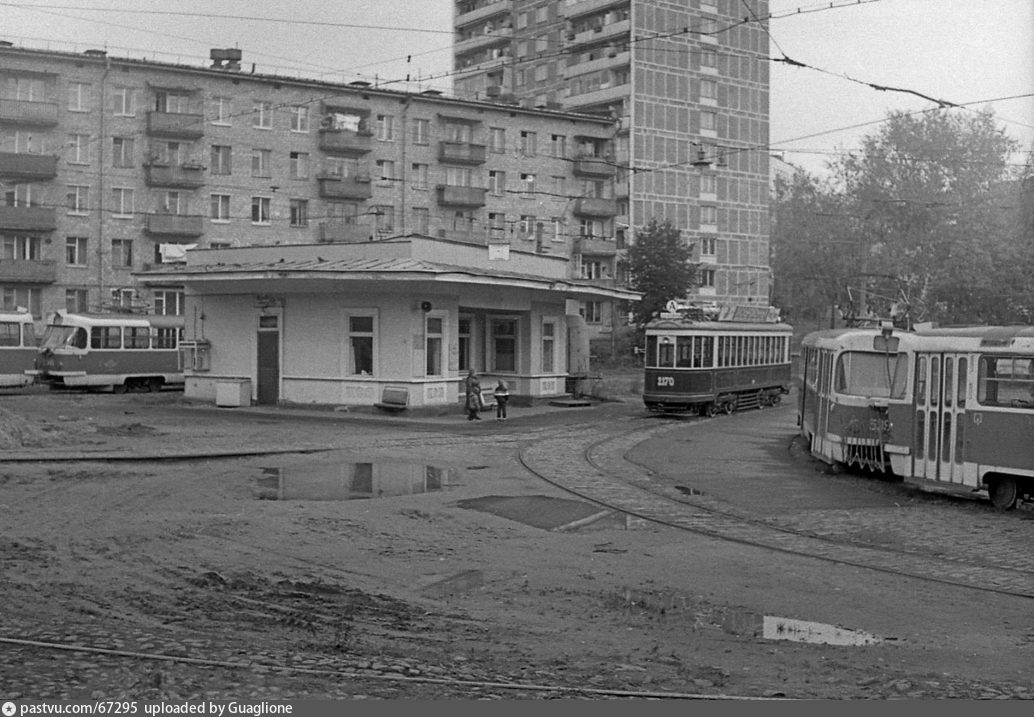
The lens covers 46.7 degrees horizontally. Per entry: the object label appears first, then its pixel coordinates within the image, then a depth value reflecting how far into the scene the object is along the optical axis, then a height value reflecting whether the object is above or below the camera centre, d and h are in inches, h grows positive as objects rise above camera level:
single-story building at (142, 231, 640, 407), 1330.0 +13.9
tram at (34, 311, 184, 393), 1734.7 -36.7
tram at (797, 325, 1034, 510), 663.1 -40.6
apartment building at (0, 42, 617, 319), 2162.9 +320.6
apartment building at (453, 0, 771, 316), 3134.8 +651.0
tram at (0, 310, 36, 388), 1779.0 -34.6
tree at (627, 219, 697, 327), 2549.2 +141.7
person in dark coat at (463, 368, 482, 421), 1277.1 -68.9
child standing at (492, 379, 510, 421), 1314.0 -74.8
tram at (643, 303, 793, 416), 1424.7 -29.8
